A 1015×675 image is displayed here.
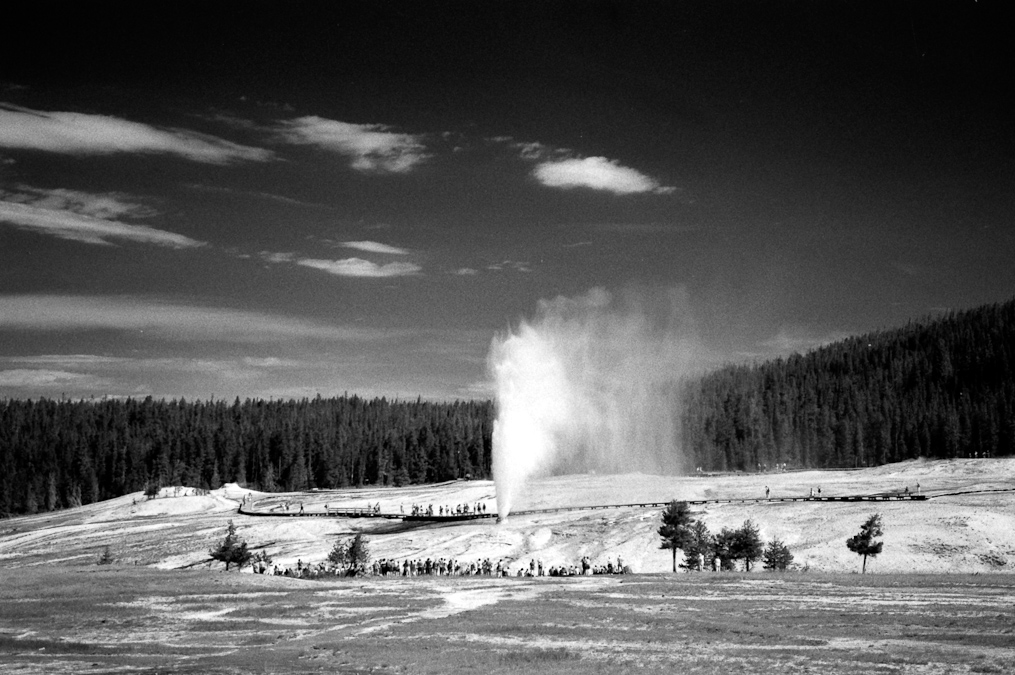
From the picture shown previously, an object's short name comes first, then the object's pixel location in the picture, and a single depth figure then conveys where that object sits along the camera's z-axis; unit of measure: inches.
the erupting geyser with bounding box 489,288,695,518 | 3892.7
